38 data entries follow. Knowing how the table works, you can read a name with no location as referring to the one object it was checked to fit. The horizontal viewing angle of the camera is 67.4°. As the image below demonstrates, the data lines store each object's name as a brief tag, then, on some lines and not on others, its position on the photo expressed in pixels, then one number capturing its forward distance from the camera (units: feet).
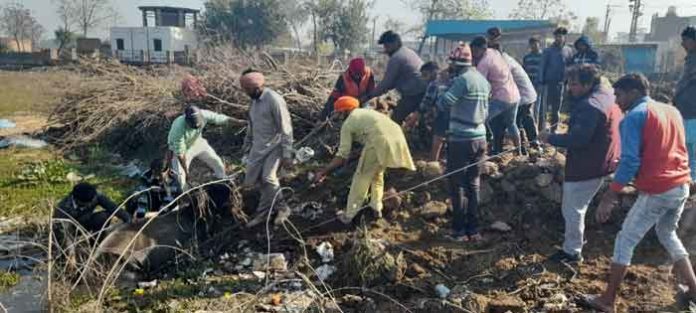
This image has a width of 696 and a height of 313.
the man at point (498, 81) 18.03
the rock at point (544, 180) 17.60
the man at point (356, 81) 20.79
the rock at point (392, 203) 17.58
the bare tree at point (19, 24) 171.94
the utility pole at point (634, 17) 112.47
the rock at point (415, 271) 14.53
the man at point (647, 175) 10.98
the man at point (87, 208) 15.15
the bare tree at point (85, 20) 169.89
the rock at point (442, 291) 13.47
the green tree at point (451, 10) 122.85
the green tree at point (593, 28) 110.83
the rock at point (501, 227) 16.38
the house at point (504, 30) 64.54
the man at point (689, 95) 15.72
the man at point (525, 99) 19.90
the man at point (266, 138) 16.67
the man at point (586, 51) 22.22
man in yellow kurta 15.69
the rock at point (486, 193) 17.80
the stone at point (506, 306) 12.40
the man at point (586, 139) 12.81
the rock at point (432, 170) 18.49
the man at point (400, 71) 19.97
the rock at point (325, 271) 14.92
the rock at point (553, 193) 17.34
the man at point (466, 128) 15.16
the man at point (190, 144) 18.24
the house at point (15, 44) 146.11
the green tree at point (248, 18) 117.19
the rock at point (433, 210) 17.35
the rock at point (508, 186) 17.92
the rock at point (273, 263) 15.39
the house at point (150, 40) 118.62
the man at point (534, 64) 24.95
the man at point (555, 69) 23.16
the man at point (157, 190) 17.11
